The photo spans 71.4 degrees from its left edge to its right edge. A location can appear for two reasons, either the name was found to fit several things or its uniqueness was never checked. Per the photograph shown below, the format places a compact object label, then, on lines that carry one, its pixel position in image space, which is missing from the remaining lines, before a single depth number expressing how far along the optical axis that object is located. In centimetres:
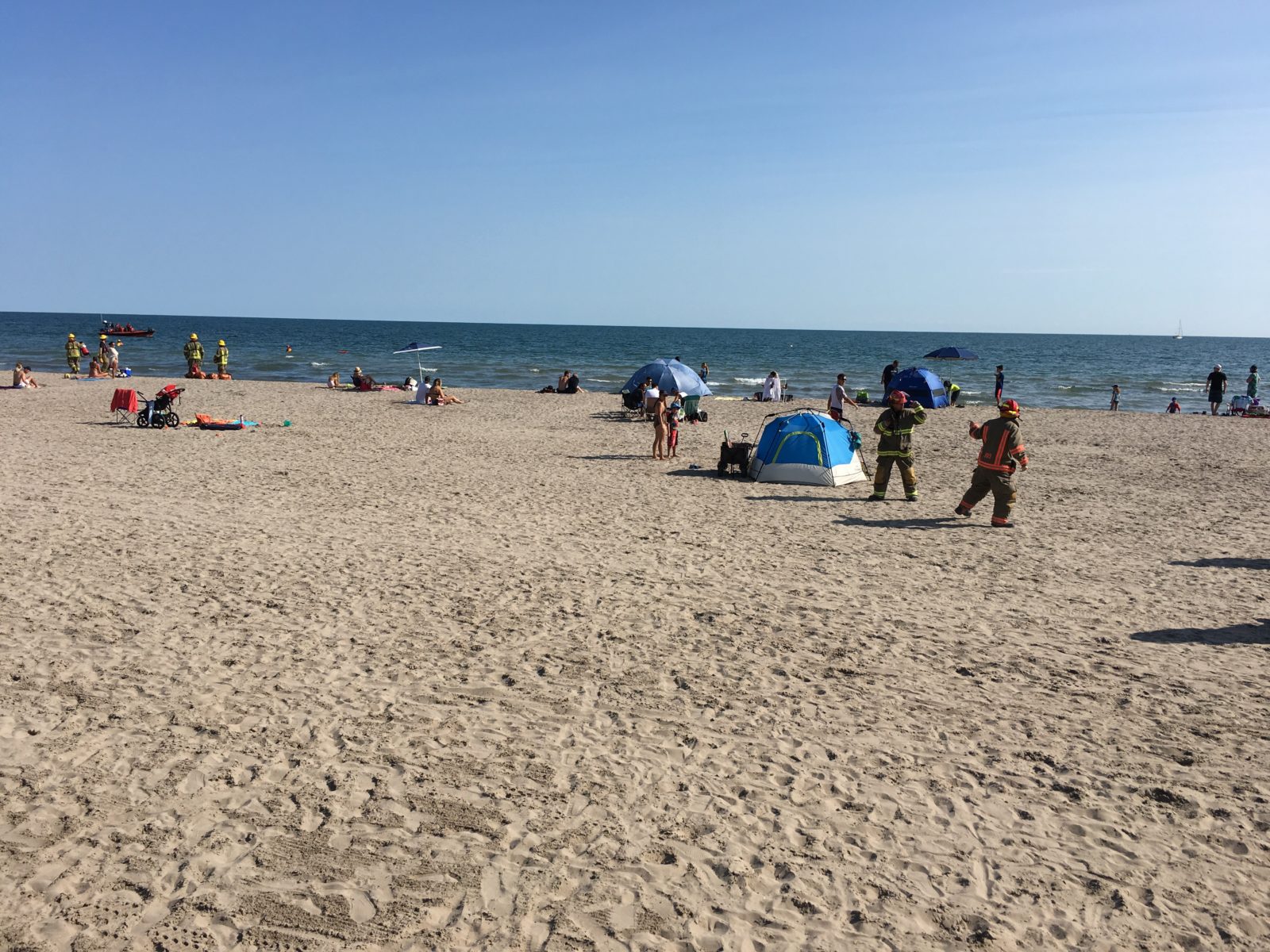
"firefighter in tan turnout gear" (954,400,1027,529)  1220
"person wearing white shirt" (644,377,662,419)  1983
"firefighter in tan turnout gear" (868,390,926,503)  1362
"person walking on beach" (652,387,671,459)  1733
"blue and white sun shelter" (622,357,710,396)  2425
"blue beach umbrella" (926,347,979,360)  3009
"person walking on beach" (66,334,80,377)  3209
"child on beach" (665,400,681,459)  1745
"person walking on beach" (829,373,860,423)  2209
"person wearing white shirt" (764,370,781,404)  3117
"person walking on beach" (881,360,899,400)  3036
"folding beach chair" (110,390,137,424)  2047
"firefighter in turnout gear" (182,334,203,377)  3184
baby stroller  1975
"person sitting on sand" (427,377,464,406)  2717
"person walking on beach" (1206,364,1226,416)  2952
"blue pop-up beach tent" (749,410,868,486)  1519
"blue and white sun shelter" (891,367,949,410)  2822
